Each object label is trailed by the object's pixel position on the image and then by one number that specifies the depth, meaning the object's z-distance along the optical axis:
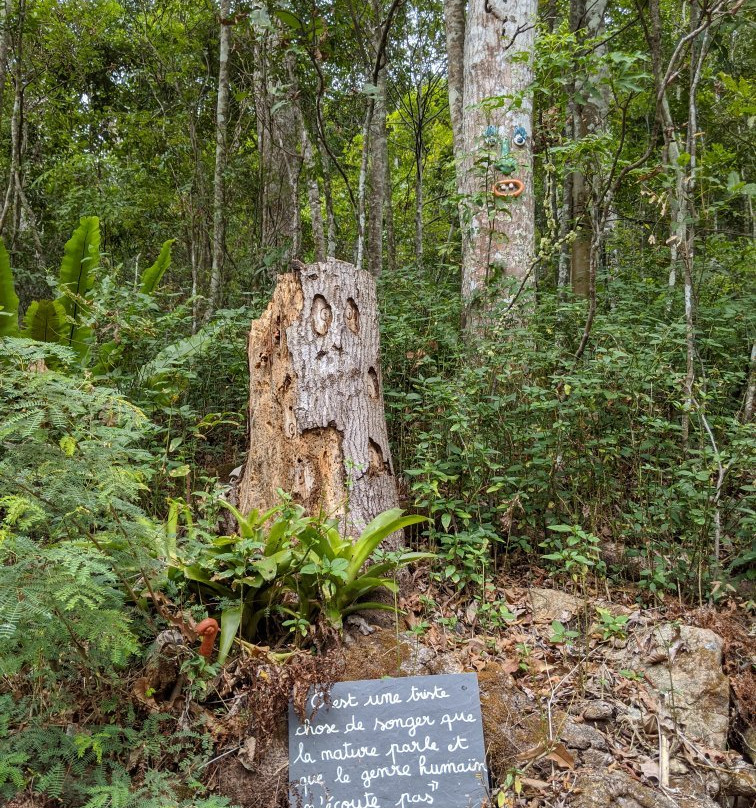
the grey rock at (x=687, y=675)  2.81
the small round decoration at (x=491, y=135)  4.93
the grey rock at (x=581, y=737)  2.70
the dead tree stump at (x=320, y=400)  3.68
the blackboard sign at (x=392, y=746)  2.40
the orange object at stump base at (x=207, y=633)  2.56
